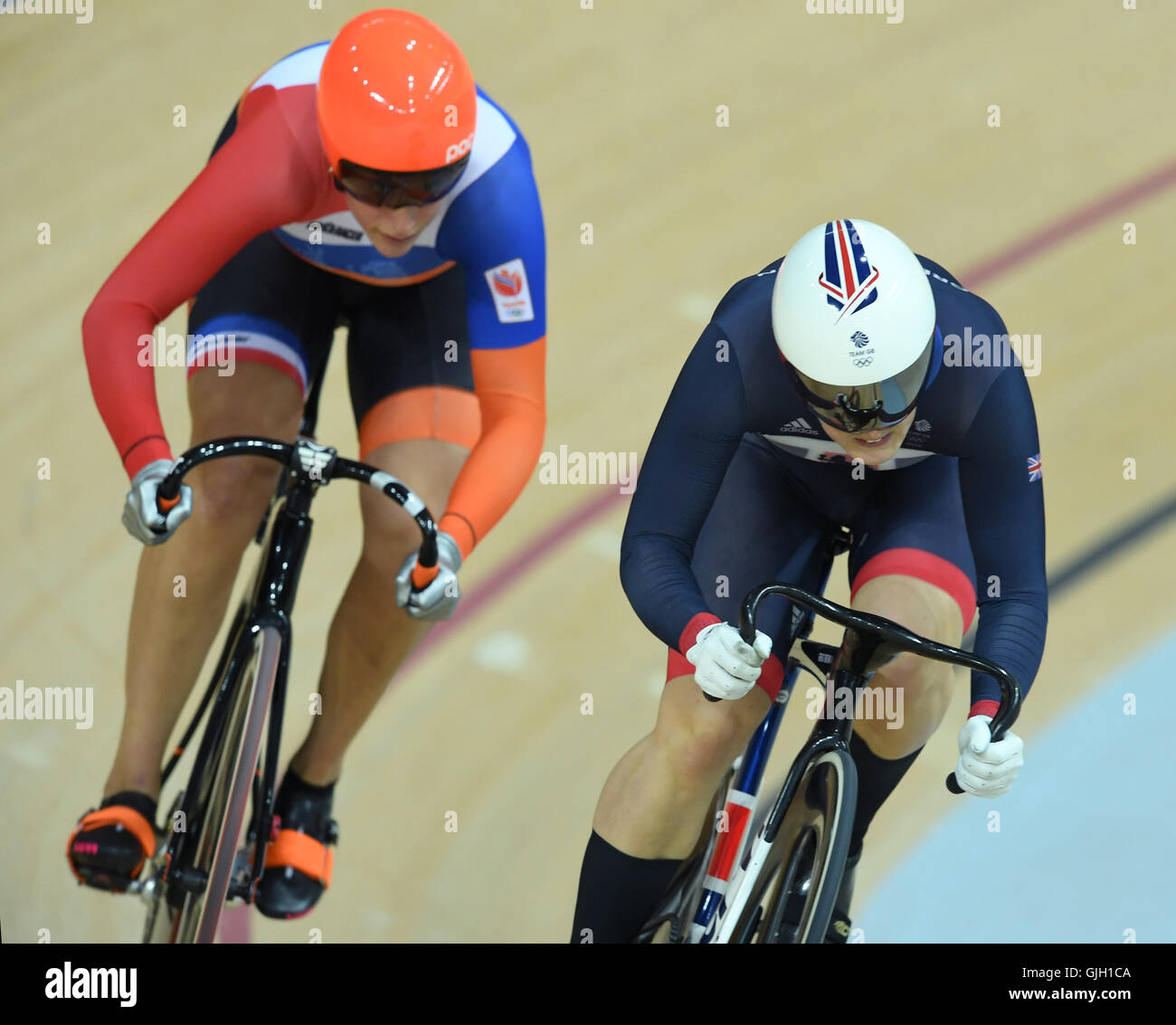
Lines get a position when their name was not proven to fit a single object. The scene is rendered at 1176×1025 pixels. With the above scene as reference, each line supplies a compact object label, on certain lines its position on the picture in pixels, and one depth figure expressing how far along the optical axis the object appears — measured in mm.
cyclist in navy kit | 4004
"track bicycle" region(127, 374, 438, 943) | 4840
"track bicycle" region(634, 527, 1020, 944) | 3994
